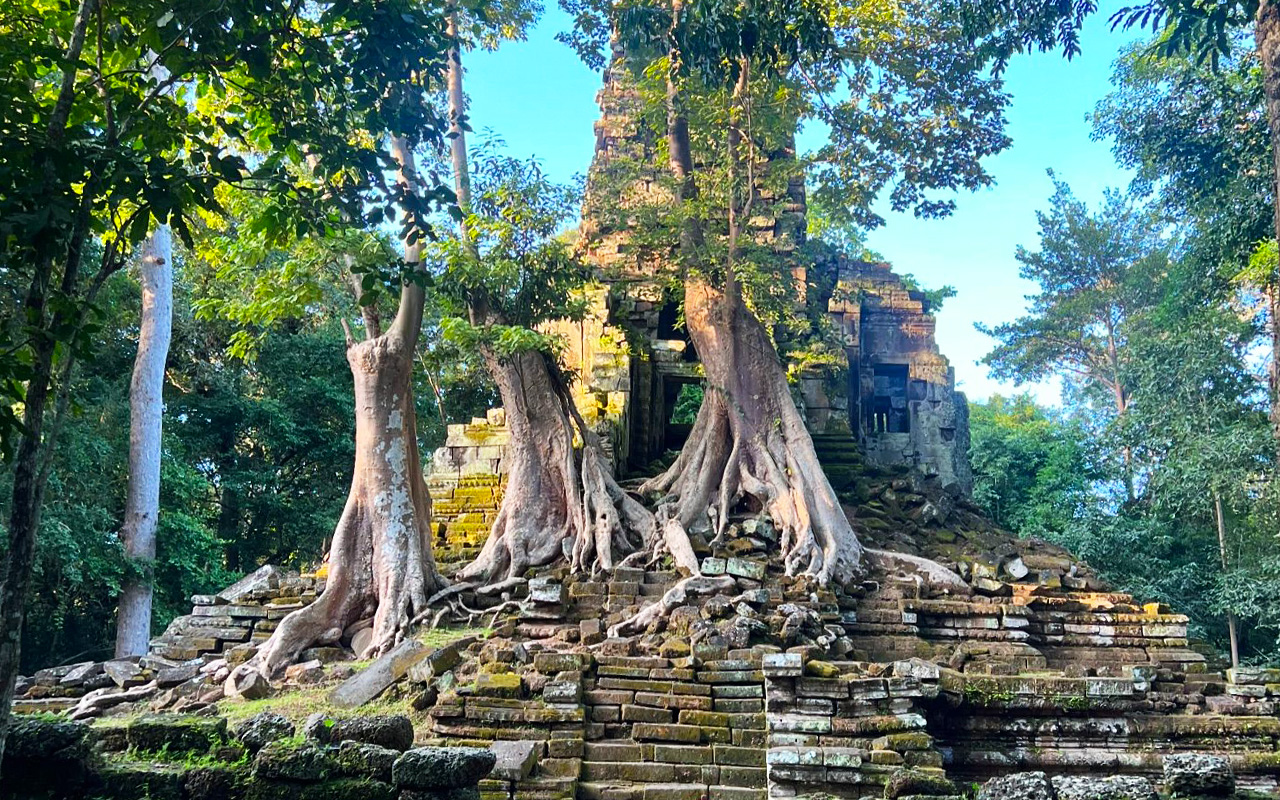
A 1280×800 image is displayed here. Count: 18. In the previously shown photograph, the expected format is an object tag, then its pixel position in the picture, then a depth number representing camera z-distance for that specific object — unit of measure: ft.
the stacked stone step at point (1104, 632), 31.14
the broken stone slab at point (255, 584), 32.22
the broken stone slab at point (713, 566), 31.30
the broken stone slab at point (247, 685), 26.78
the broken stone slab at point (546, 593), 29.55
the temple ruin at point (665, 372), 41.34
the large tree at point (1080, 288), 82.58
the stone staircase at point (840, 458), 43.98
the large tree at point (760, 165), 34.88
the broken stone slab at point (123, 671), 29.17
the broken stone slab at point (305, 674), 27.58
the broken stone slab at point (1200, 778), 14.88
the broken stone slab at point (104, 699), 26.91
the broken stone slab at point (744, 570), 31.48
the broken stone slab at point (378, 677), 25.34
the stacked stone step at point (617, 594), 30.19
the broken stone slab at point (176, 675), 28.96
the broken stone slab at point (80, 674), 29.22
